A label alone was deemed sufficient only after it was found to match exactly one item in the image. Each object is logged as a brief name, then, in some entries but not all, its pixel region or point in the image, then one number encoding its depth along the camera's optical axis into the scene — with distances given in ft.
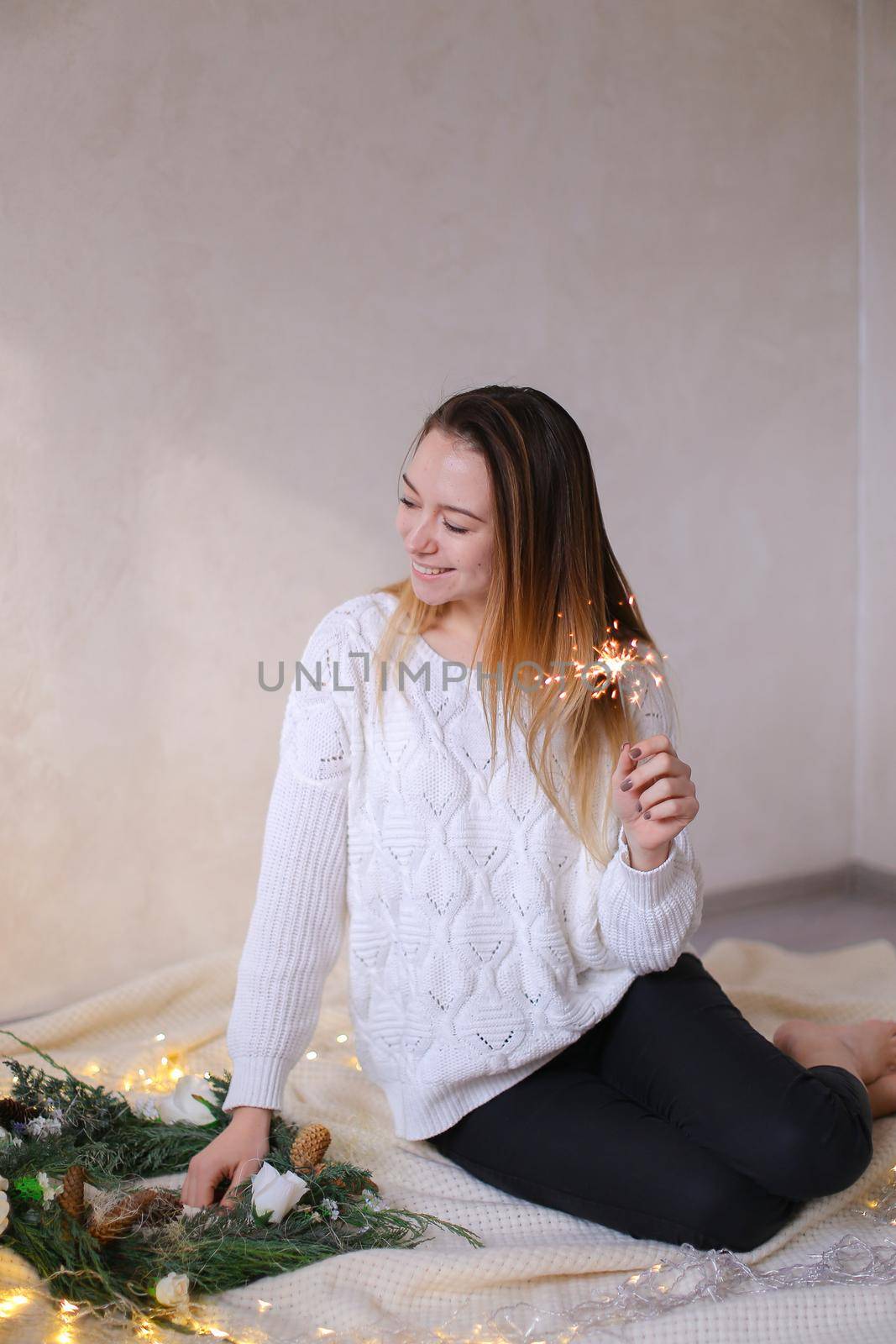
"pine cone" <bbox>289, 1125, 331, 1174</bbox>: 4.43
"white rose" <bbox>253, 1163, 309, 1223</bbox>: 4.13
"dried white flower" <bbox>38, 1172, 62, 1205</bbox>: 4.28
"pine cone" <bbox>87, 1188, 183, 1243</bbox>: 4.06
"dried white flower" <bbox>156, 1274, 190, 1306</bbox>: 3.87
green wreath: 4.00
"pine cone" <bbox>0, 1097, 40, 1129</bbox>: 4.88
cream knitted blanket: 3.88
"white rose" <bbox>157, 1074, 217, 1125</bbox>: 4.99
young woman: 4.41
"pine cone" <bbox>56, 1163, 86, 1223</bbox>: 4.12
